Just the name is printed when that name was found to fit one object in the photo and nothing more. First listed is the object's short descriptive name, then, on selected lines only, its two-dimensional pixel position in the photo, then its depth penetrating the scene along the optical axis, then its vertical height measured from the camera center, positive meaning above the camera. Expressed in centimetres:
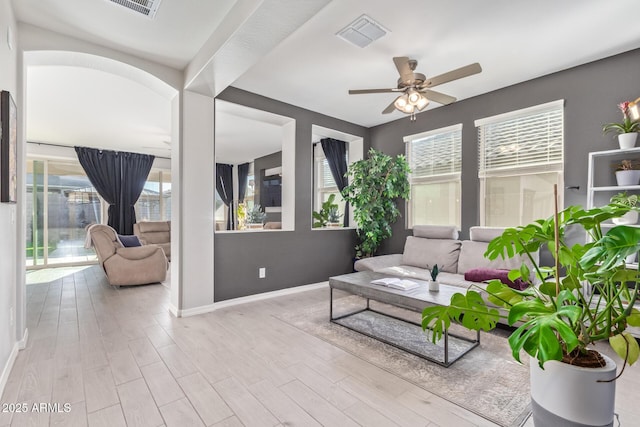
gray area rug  177 -114
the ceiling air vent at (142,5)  226 +156
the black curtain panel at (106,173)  679 +85
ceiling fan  258 +115
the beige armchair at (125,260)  458 -77
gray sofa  340 -57
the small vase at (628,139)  271 +66
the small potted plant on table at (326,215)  506 -6
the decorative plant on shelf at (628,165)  276 +44
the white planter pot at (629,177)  271 +32
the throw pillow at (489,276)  275 -63
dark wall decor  193 +42
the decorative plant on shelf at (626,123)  274 +82
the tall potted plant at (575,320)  84 -34
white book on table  267 -65
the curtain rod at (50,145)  630 +142
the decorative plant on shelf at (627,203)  260 +8
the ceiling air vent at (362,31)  245 +152
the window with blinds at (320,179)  608 +67
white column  336 +7
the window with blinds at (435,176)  429 +54
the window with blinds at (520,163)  344 +60
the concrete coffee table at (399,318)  239 -112
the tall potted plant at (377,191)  449 +31
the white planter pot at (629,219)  267 -5
